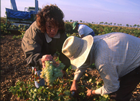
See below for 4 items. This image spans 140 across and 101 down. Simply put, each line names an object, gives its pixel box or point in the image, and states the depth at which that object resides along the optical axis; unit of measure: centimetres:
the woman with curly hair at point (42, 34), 186
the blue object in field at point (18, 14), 995
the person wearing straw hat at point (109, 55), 138
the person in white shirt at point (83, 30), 511
